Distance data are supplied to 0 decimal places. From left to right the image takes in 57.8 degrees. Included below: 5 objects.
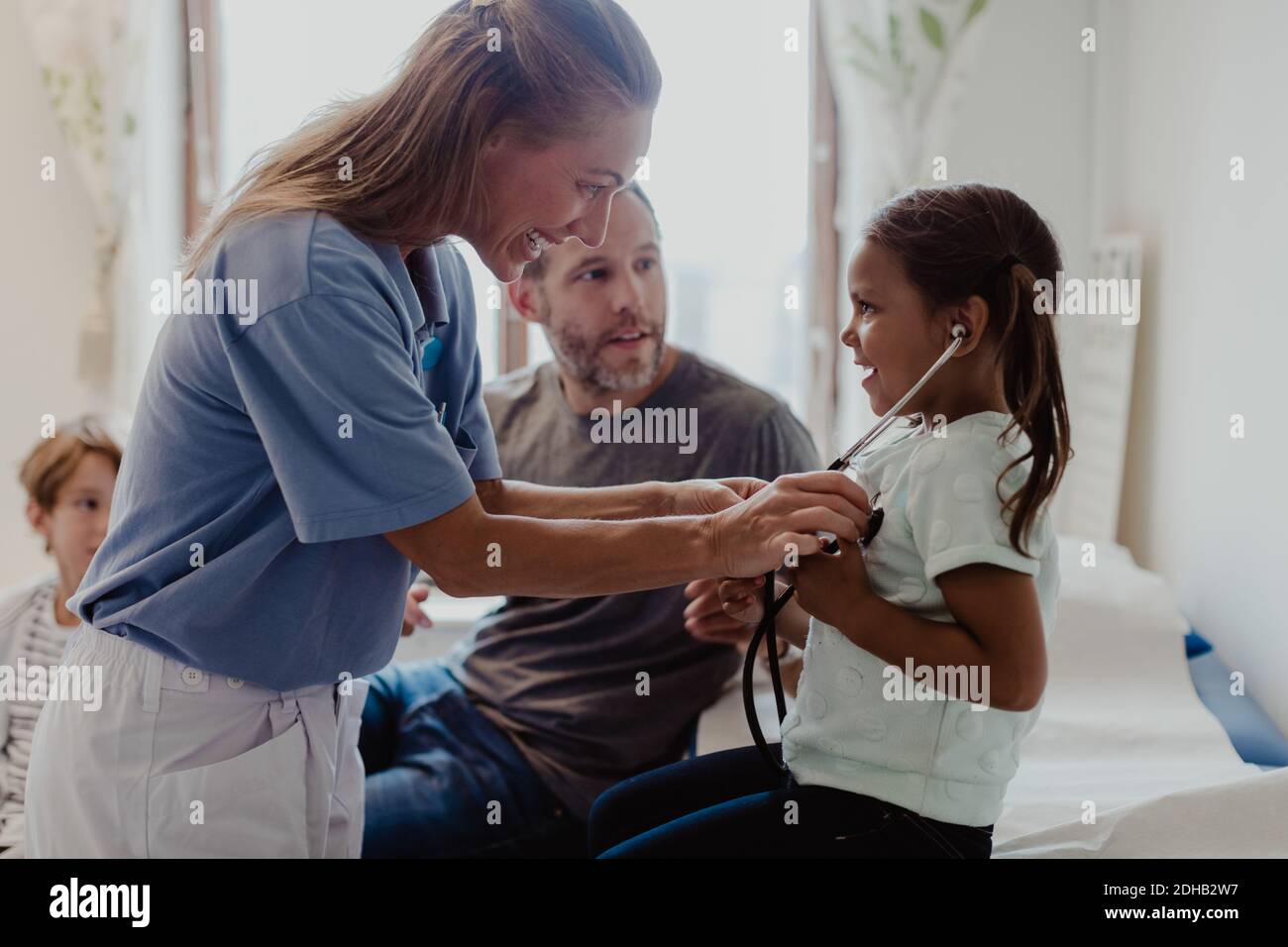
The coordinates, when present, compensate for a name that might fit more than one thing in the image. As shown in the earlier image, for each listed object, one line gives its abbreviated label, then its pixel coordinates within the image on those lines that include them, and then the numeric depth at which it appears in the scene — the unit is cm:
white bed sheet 134
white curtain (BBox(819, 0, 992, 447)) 272
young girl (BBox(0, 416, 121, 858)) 185
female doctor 107
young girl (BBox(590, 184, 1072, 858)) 105
